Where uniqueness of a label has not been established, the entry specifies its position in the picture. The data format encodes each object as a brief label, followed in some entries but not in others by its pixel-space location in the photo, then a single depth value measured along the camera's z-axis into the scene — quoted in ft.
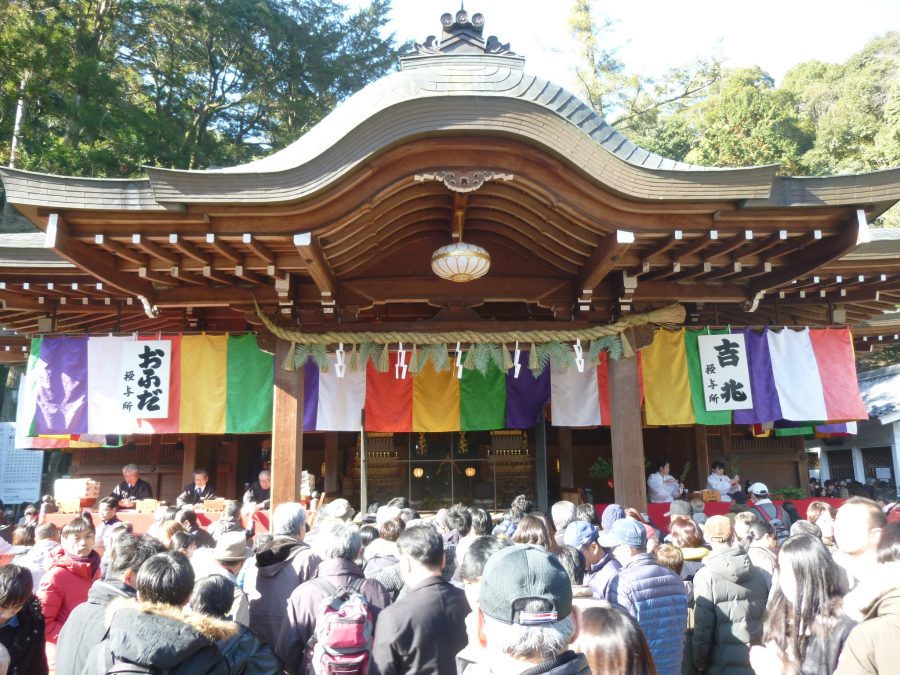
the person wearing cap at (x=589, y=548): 12.69
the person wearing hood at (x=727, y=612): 11.59
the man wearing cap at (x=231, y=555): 11.40
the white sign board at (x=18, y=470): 59.00
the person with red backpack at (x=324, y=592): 10.01
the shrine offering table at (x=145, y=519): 26.55
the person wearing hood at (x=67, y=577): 12.40
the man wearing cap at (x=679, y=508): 21.48
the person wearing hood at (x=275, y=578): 11.33
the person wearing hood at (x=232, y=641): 8.25
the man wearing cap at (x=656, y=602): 10.21
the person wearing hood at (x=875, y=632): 6.20
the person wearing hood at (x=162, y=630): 7.44
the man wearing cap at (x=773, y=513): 21.08
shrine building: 20.99
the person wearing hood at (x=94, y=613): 8.98
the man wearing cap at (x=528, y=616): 5.17
